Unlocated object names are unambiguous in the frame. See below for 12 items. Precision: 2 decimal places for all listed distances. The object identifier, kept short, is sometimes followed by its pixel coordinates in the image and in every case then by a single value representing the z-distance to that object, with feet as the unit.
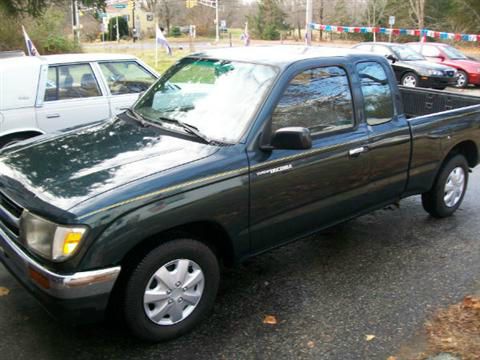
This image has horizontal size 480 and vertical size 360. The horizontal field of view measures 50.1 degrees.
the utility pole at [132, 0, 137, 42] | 155.26
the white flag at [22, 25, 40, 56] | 34.78
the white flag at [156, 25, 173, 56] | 53.88
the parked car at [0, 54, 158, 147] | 20.27
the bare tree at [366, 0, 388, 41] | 143.95
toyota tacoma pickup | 9.45
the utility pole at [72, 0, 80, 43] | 61.65
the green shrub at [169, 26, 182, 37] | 201.77
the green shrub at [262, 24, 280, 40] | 179.63
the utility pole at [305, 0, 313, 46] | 78.12
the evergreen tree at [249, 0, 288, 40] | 183.52
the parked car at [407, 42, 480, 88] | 55.36
